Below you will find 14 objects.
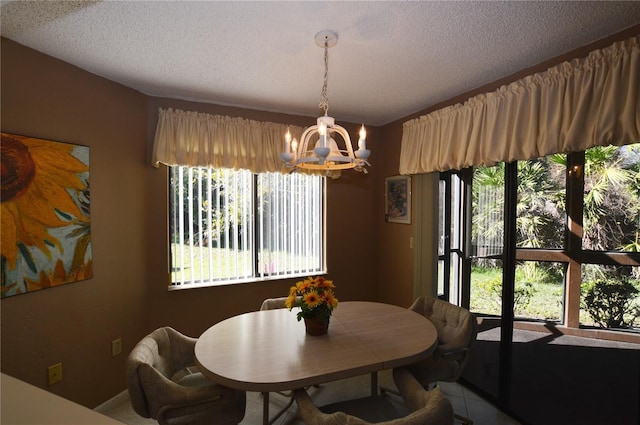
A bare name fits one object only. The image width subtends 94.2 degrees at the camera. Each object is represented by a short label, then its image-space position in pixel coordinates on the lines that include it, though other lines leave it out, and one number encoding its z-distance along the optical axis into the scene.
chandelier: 1.62
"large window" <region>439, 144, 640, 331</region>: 1.78
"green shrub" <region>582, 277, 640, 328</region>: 1.77
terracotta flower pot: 1.86
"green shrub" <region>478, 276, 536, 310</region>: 2.32
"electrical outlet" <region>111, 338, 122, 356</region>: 2.41
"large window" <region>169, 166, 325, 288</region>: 2.88
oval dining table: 1.43
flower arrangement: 1.82
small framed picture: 3.29
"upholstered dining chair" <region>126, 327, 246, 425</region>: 1.45
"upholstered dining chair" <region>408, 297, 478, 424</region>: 1.98
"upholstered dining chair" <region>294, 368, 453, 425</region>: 1.19
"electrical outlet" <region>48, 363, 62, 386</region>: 1.98
